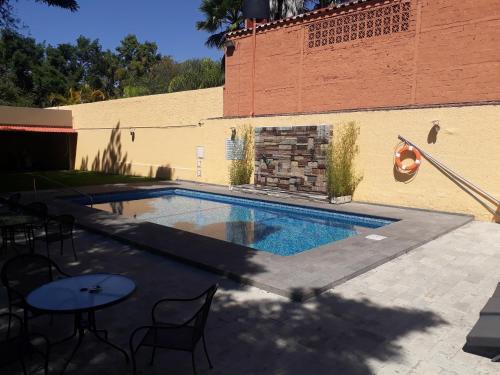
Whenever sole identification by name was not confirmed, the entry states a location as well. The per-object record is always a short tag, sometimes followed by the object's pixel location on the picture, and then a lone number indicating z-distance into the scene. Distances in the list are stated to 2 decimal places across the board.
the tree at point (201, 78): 25.66
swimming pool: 9.62
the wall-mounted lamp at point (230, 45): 16.33
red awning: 22.54
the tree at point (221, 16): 20.20
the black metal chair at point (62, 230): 6.70
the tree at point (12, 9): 14.05
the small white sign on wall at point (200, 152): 17.86
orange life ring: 11.14
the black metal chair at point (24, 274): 4.05
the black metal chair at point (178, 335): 3.32
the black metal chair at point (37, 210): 7.87
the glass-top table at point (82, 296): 3.36
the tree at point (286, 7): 20.12
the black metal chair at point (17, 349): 3.07
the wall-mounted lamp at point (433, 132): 10.77
